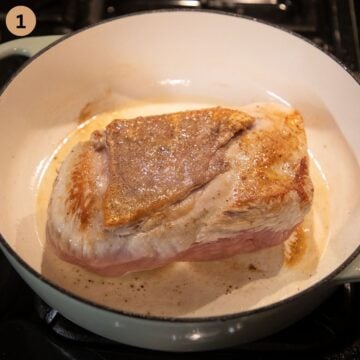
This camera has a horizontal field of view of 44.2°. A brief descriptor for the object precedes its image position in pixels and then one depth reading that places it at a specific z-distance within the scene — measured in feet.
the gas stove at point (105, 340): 1.03
